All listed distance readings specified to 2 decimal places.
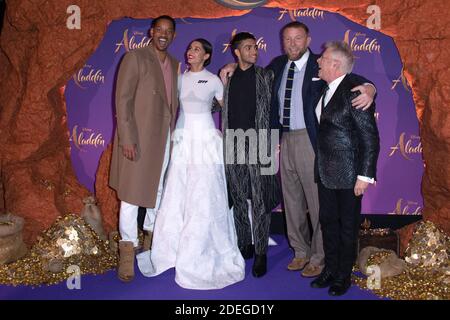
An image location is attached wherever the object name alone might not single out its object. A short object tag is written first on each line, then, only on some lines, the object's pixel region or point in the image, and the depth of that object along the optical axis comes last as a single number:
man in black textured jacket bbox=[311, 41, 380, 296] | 3.08
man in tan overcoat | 3.62
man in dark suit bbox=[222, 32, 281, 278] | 3.63
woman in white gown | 3.59
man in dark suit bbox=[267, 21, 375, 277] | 3.62
